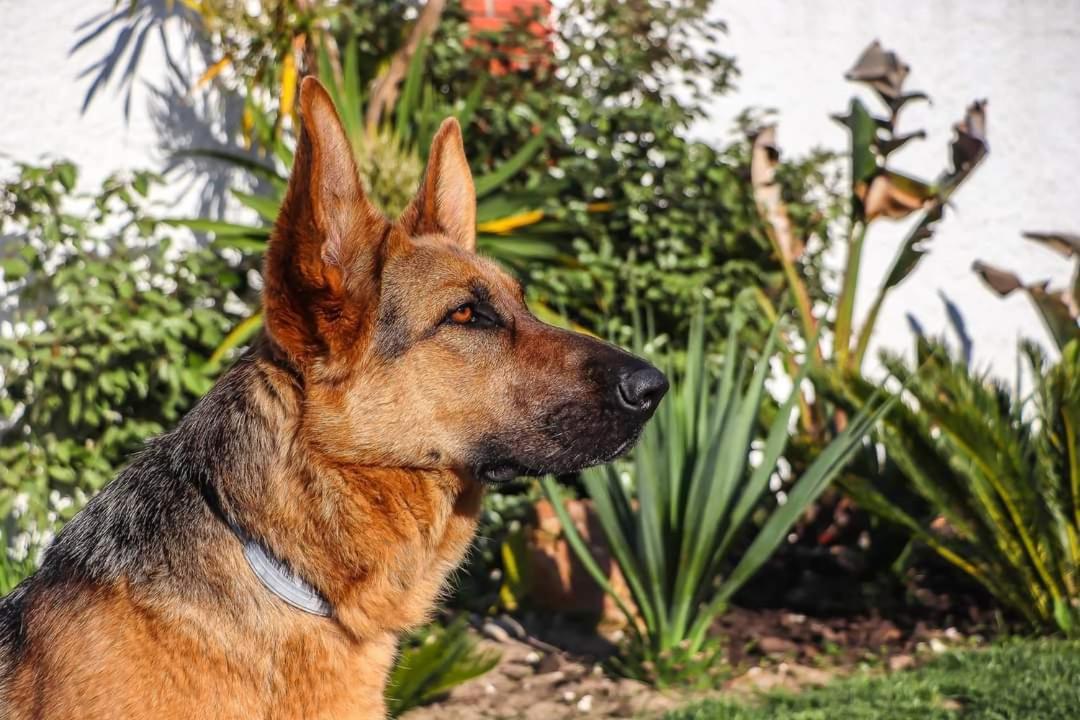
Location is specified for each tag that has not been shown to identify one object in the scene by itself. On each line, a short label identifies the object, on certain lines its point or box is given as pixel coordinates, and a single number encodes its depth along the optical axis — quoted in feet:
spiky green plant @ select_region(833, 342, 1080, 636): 17.10
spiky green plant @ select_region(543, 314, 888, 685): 15.76
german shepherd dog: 7.72
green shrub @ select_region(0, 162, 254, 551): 17.94
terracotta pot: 18.92
